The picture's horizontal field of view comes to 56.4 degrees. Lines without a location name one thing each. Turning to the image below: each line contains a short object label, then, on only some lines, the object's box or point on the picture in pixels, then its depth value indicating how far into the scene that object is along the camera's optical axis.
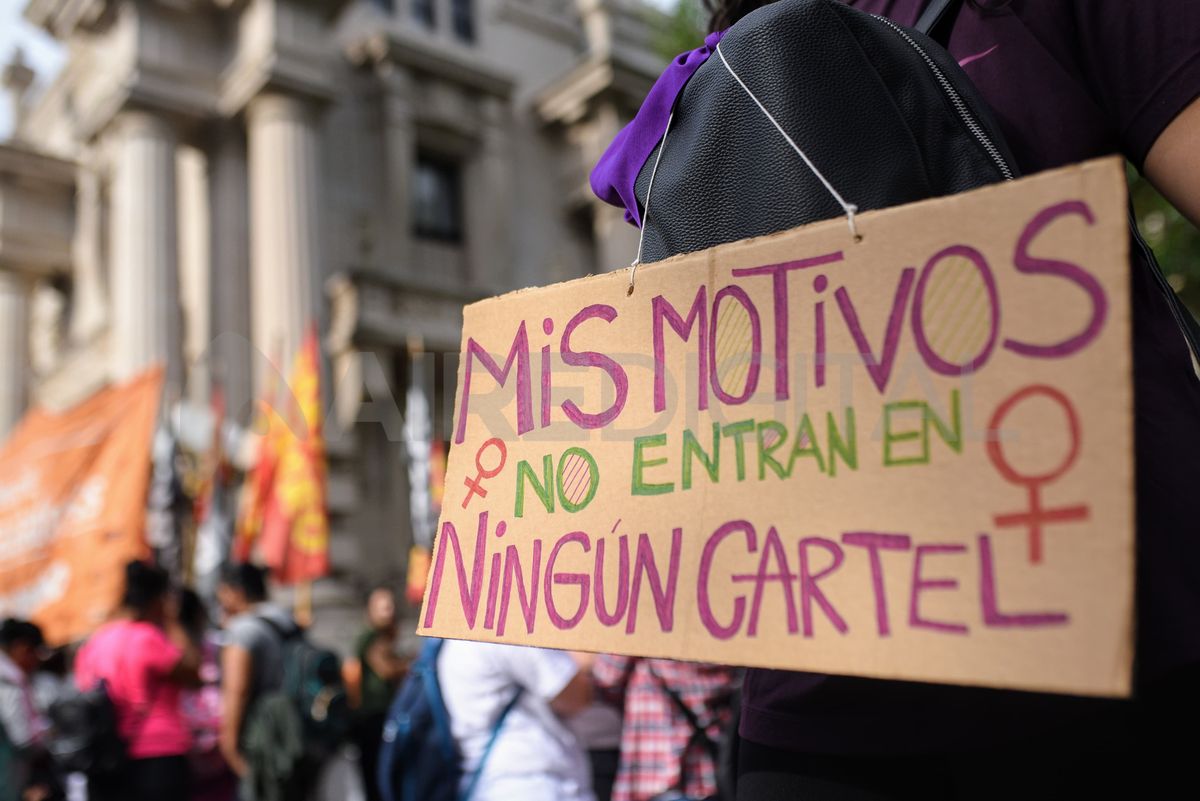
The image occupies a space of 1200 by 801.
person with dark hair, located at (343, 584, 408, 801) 6.90
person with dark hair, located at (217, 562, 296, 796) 5.43
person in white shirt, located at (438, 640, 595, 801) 3.15
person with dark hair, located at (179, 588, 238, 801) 5.64
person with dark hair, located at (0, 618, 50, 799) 4.95
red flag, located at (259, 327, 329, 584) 8.73
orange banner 6.45
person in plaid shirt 3.75
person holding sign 1.02
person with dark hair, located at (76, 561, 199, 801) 5.12
